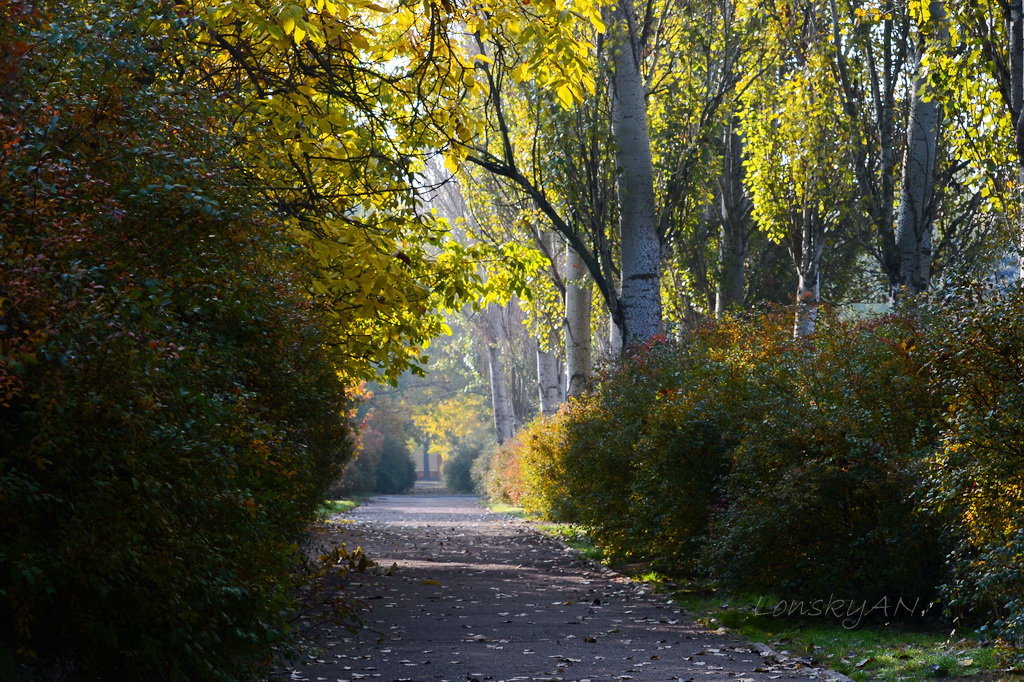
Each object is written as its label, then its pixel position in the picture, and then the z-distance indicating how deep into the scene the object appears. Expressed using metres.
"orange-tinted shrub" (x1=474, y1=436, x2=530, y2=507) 57.56
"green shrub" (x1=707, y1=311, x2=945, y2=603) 15.08
